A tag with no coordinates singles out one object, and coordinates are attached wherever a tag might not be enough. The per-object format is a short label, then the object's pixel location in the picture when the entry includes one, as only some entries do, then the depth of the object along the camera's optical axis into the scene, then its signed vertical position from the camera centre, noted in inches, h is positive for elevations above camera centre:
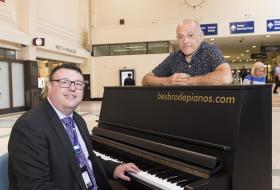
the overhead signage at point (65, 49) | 644.4 +63.3
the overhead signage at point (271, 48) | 839.1 +76.6
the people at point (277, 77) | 680.4 +1.4
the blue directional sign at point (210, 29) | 715.4 +107.7
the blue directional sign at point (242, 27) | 699.4 +109.2
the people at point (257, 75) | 271.7 +2.8
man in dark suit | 65.5 -13.6
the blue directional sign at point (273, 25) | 689.6 +110.9
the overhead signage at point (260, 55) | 867.4 +60.9
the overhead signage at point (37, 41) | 550.3 +65.4
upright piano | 71.9 -15.1
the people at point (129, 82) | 559.5 -3.9
